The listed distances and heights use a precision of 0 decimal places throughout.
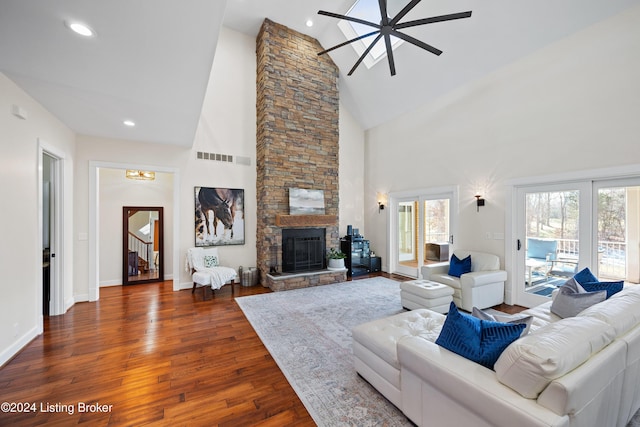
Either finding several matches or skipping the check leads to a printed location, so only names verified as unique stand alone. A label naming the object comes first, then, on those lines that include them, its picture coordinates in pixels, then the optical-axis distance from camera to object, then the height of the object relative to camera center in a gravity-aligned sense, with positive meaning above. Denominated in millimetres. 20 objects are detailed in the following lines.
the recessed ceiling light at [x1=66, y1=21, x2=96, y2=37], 2033 +1460
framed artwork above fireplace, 5832 +261
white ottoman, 3648 -1183
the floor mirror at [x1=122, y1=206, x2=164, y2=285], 5700 -709
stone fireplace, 5656 +1670
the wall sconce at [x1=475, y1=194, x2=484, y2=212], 4715 +204
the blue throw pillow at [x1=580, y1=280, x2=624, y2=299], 2342 -693
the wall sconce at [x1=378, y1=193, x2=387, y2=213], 6855 +328
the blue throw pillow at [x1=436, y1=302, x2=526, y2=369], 1467 -730
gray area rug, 1956 -1484
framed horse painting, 5520 -66
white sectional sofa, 1198 -875
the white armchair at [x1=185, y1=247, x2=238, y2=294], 4785 -1078
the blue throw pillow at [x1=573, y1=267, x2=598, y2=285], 2691 -674
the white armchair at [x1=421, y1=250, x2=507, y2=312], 3932 -1075
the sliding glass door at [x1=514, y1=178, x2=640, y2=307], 3270 -305
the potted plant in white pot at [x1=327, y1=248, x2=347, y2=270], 5980 -1097
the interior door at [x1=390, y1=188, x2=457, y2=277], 5496 -392
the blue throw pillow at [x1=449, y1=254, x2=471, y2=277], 4352 -906
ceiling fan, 2972 +2279
